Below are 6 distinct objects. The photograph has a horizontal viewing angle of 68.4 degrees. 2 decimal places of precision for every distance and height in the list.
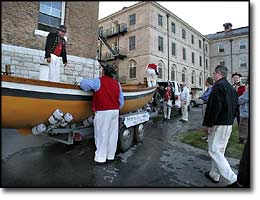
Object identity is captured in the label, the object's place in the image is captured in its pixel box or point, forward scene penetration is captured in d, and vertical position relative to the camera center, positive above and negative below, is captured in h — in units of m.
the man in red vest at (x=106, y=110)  1.82 -0.12
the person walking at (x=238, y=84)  2.35 +0.18
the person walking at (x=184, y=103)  4.67 -0.13
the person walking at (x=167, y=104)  5.12 -0.17
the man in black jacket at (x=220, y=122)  1.59 -0.20
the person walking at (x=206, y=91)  2.71 +0.10
